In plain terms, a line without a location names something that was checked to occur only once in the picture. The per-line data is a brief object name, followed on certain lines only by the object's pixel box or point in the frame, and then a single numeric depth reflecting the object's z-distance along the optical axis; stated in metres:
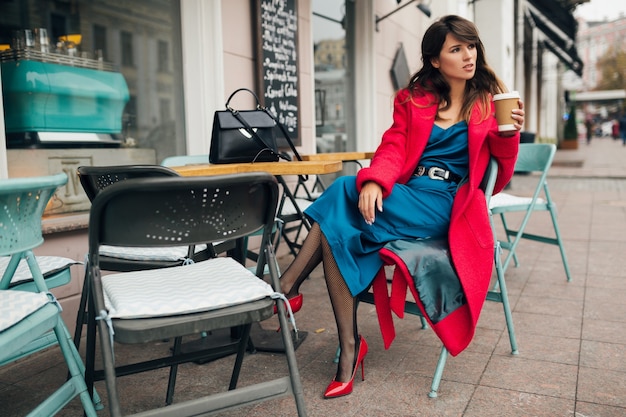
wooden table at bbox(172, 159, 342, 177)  2.44
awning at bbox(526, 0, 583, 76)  14.63
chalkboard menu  4.68
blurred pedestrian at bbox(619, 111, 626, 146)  31.69
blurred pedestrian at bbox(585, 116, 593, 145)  36.50
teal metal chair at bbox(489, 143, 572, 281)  3.84
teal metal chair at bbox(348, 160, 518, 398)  2.32
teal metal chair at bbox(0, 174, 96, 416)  1.44
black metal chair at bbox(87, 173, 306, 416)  1.50
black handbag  2.68
